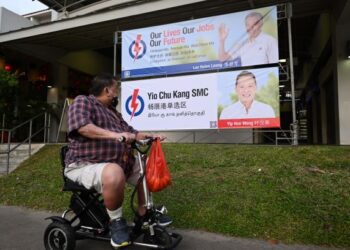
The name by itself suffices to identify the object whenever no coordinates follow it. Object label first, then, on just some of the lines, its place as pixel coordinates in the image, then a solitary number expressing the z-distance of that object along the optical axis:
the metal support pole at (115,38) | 10.14
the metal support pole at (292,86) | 7.61
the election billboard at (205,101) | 7.91
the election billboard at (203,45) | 8.21
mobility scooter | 3.12
